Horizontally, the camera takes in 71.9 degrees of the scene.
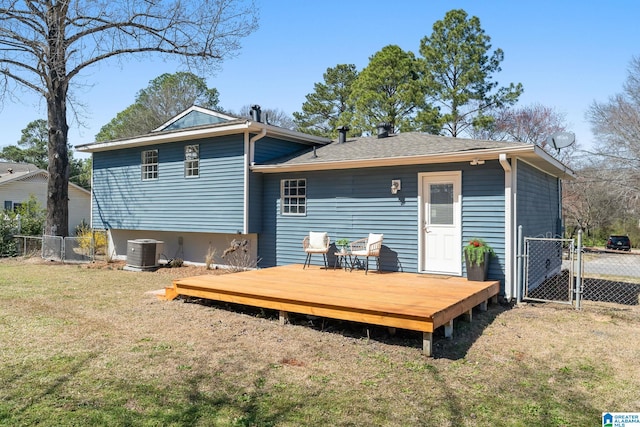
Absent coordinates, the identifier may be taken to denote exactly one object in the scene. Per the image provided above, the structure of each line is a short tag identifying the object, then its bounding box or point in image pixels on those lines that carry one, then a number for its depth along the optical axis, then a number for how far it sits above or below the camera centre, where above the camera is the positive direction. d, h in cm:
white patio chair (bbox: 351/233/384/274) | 830 -52
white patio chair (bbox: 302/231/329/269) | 930 -47
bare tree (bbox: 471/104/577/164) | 2538 +577
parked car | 2161 -98
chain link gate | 726 -104
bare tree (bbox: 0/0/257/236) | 1292 +553
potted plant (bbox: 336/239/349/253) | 922 -48
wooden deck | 490 -99
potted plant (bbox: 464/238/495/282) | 724 -62
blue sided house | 769 +65
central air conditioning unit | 1108 -88
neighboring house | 2350 +155
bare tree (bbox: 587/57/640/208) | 2208 +439
